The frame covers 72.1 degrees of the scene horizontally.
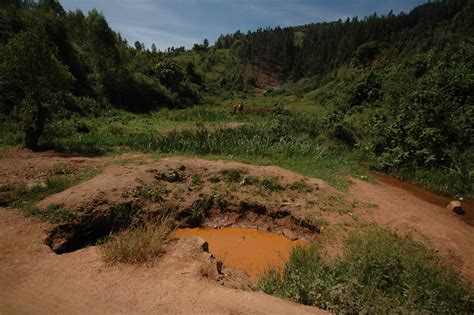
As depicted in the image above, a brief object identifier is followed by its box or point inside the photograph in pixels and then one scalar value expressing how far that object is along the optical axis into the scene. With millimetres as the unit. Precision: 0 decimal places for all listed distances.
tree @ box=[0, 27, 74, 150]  9352
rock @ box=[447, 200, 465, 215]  7984
